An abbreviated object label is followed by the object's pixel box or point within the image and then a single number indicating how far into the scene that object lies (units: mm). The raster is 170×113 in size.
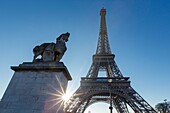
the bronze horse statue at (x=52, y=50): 7180
